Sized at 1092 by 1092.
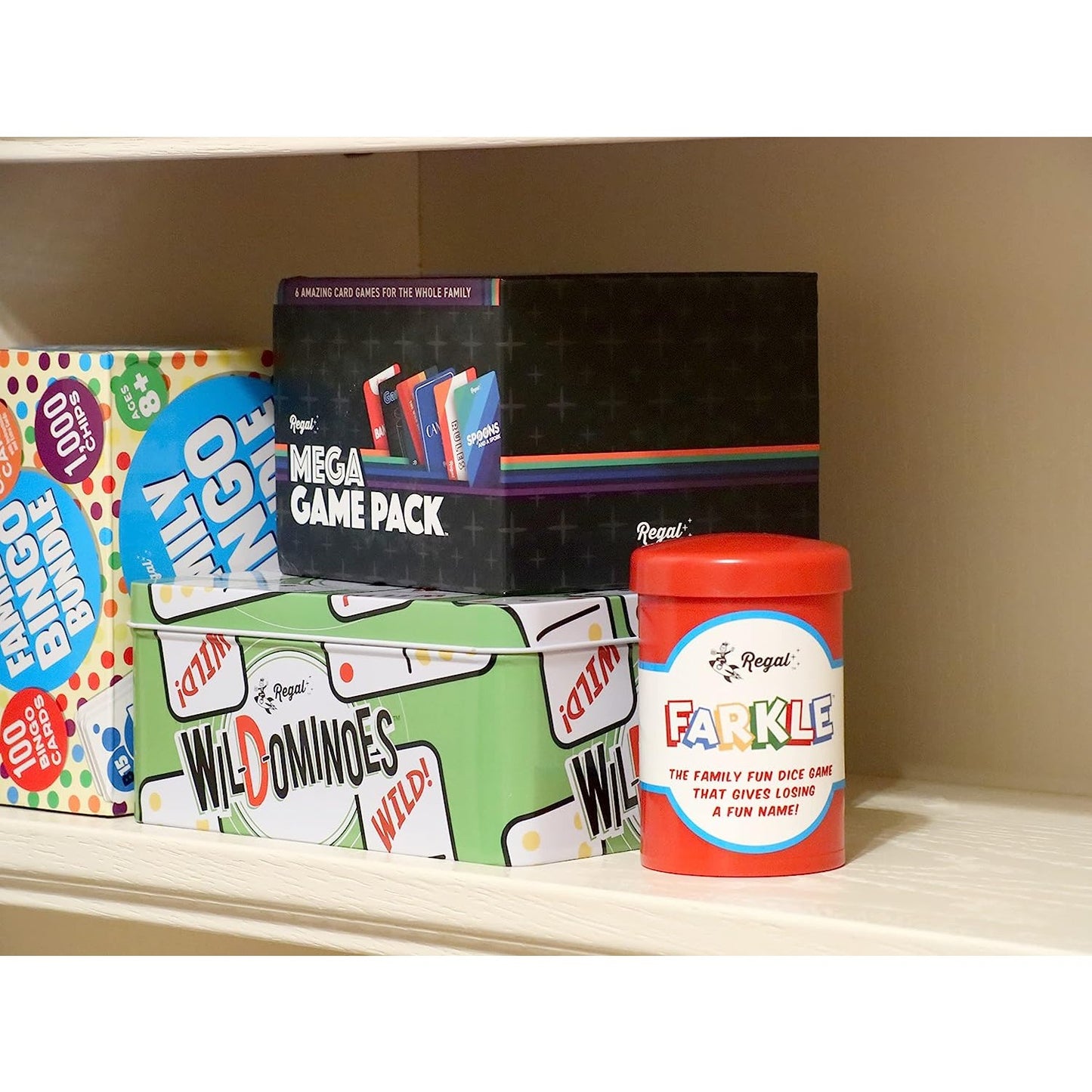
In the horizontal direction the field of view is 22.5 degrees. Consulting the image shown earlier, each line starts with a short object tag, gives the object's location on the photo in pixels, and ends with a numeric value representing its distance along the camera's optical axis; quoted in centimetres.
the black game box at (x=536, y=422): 98
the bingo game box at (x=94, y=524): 105
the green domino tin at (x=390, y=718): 96
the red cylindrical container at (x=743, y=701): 93
